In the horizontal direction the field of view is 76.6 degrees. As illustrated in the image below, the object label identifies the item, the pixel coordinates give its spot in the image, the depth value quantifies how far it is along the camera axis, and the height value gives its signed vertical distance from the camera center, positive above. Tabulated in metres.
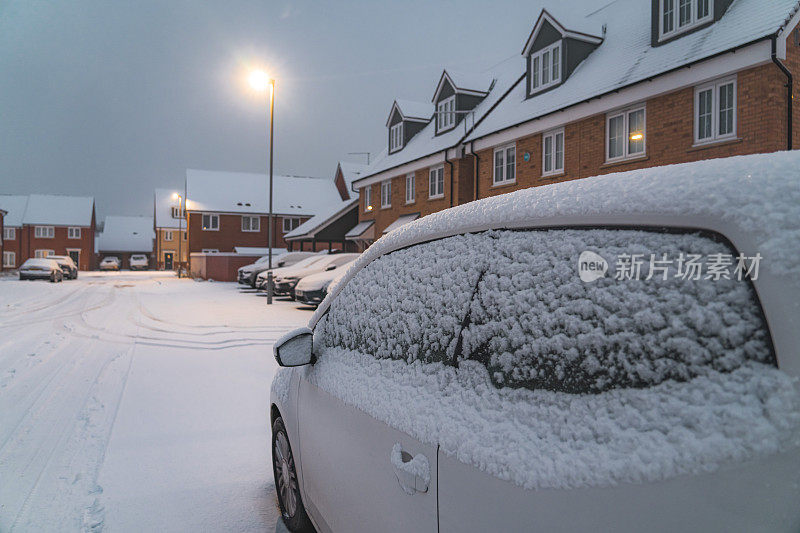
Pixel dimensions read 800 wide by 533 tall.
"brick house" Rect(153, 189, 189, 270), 70.56 +4.87
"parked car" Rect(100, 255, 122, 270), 63.95 +0.01
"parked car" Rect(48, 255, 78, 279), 35.03 -0.18
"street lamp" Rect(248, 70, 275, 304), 17.31 +6.39
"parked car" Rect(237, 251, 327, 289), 24.84 -0.01
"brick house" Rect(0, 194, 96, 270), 61.78 +4.30
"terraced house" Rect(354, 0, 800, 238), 10.55 +4.44
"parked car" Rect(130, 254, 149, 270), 68.88 +0.32
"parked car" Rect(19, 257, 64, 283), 29.41 -0.45
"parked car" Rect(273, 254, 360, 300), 17.83 -0.29
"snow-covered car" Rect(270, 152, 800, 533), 0.95 -0.23
